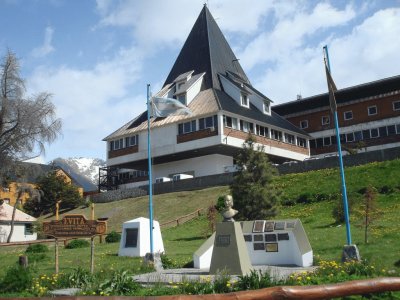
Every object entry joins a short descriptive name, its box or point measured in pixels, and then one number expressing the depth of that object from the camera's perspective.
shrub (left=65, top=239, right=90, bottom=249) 28.78
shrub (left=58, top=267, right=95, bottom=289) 12.79
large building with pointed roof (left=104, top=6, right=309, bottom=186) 51.31
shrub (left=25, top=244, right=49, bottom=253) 26.95
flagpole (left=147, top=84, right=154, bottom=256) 19.14
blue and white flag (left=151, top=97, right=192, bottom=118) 23.09
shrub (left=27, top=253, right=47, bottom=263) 22.52
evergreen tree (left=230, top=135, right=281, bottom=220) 27.73
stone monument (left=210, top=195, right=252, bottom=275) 14.52
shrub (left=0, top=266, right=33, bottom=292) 12.41
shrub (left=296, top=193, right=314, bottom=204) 34.00
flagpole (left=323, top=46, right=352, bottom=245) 15.84
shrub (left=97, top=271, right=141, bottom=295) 10.64
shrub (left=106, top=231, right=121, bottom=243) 30.90
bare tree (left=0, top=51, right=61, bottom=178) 34.38
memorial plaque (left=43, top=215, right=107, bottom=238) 18.03
